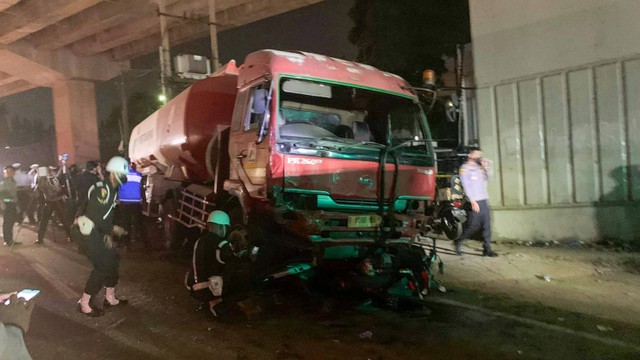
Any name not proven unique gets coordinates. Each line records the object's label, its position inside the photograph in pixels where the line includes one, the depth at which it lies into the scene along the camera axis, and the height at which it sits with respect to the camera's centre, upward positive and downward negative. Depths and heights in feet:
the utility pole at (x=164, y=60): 46.88 +11.96
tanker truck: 17.22 -0.22
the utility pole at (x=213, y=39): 48.97 +14.35
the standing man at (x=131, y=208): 34.50 -2.14
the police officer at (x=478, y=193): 26.30 -2.09
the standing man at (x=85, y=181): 35.27 +0.06
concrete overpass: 56.13 +20.17
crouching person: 16.84 -3.33
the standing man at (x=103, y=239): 17.83 -2.25
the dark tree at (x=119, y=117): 109.09 +15.38
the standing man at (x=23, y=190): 42.29 -0.46
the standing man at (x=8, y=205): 34.63 -1.38
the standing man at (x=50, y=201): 36.37 -1.40
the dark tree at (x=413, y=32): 50.60 +13.98
